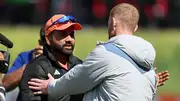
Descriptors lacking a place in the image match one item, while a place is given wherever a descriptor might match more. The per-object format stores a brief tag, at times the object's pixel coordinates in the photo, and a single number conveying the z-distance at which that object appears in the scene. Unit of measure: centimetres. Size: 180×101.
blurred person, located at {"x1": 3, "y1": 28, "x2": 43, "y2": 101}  1591
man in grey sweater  1162
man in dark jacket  1222
